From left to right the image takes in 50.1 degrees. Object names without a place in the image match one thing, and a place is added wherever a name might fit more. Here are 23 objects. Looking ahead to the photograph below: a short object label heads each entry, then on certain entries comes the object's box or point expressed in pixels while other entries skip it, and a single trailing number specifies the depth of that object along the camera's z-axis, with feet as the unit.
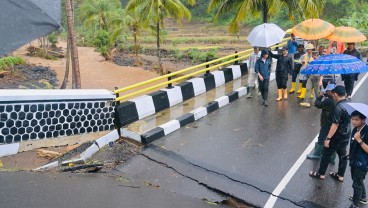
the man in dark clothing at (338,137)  18.78
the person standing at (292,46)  37.58
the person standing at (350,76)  32.10
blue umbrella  22.50
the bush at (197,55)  122.50
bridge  19.11
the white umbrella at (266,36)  31.81
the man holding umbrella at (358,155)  16.51
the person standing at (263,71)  31.50
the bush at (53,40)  138.00
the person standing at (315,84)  31.05
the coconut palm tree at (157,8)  81.35
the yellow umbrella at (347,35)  31.50
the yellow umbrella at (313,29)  32.42
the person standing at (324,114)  20.61
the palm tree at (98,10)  128.36
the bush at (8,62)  77.27
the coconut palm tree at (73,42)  40.40
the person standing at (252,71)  33.60
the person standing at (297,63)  34.01
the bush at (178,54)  131.75
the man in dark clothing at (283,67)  32.78
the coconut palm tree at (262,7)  45.32
